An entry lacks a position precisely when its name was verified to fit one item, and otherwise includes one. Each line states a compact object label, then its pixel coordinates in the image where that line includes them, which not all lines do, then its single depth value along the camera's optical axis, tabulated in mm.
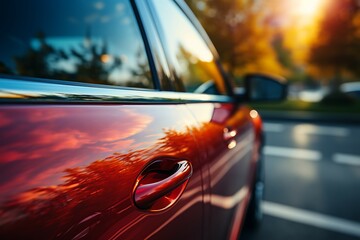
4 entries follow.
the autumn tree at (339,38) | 15273
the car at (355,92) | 21056
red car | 589
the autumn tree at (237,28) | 15742
